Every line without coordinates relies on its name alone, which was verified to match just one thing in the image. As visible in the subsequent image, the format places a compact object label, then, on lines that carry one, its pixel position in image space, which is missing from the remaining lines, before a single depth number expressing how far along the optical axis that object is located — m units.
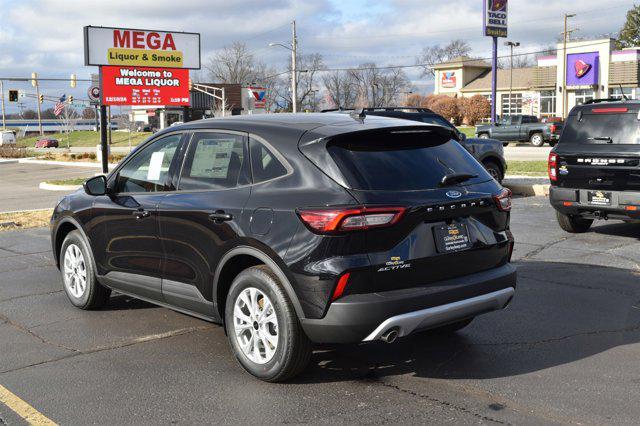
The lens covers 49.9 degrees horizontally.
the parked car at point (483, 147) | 12.79
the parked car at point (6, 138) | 66.06
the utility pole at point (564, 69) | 61.73
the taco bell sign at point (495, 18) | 34.50
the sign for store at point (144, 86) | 22.66
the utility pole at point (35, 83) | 71.31
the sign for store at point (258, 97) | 41.59
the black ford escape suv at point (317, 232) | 4.14
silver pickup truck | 39.50
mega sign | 21.58
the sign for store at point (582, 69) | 62.22
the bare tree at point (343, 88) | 110.69
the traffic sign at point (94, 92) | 46.24
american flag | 64.99
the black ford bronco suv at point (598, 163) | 9.12
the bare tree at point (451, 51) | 123.62
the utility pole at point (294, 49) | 48.22
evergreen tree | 91.06
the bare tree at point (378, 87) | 108.54
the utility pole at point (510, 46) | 75.65
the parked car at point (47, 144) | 69.38
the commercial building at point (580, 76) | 60.53
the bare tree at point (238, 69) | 109.75
